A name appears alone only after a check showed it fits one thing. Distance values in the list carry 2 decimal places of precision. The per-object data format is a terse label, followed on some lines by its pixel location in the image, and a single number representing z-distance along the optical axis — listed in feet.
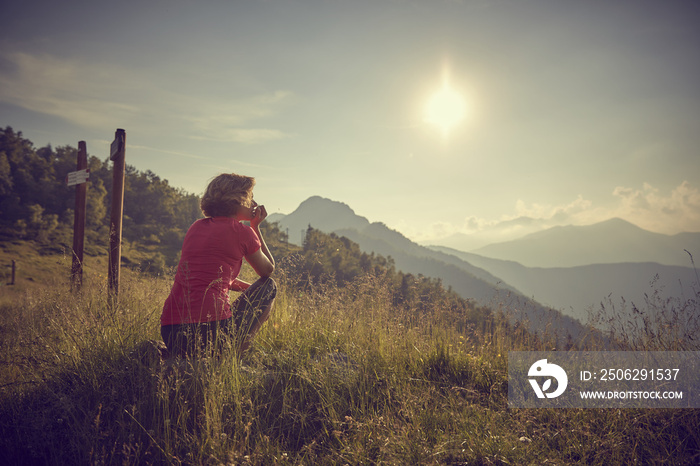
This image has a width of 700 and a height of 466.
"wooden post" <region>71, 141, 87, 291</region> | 22.60
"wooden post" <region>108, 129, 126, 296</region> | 18.07
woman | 10.60
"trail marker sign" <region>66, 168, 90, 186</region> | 21.44
